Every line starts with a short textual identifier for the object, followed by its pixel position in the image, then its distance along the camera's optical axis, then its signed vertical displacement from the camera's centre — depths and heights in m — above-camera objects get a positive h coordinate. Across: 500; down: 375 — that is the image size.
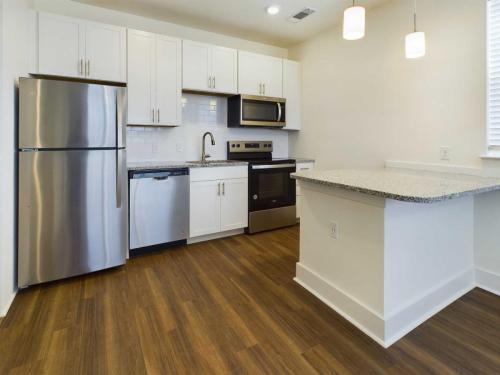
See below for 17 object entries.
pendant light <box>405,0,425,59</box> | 2.09 +1.00
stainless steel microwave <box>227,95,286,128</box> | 3.73 +0.95
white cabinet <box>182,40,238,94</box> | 3.35 +1.38
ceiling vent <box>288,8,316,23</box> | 3.21 +1.91
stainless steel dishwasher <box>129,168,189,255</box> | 2.87 -0.24
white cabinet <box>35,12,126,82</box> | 2.65 +1.28
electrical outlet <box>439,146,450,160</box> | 2.49 +0.27
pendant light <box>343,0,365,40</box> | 1.86 +1.04
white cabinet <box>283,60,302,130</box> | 4.11 +1.31
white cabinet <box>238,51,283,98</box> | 3.74 +1.44
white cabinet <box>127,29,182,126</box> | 3.04 +1.12
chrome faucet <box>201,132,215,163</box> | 3.63 +0.44
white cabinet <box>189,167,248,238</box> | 3.27 -0.20
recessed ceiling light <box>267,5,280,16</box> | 3.13 +1.89
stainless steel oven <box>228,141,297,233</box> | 3.65 -0.06
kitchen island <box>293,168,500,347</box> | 1.68 -0.41
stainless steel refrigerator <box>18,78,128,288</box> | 2.19 +0.05
